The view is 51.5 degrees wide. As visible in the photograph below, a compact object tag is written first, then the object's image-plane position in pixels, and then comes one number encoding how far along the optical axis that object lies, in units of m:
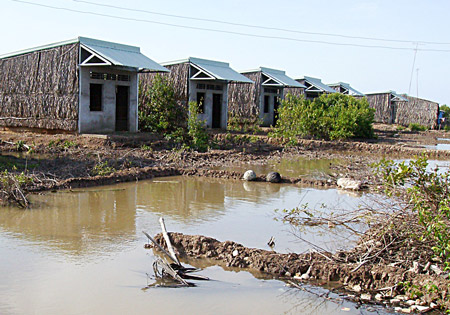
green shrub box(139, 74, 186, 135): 21.27
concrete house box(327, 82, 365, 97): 40.75
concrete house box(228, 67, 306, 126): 28.06
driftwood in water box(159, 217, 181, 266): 5.35
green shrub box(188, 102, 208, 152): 17.71
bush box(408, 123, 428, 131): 36.94
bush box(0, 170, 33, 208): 8.35
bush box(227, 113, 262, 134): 26.92
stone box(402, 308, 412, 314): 4.56
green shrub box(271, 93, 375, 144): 22.55
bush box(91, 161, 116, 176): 11.38
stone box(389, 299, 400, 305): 4.79
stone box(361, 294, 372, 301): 4.87
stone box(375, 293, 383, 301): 4.87
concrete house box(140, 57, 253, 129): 22.72
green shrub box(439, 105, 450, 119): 46.23
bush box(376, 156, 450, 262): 4.83
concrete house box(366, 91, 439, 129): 40.91
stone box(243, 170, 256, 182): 12.23
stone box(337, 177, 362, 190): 11.09
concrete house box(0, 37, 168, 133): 17.80
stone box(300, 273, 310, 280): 5.40
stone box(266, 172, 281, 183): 12.02
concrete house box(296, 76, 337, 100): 34.62
